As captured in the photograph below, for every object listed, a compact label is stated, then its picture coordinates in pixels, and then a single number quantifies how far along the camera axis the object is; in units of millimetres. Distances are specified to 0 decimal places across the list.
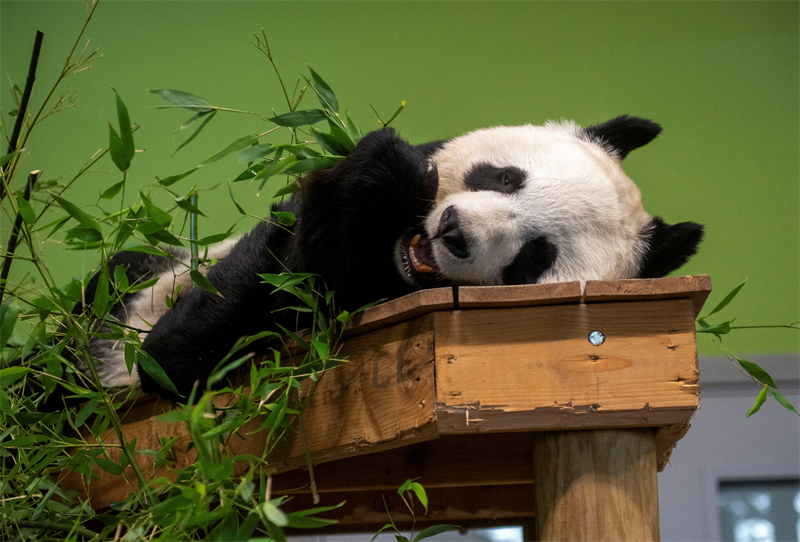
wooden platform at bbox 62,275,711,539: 6055
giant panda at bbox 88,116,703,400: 6299
